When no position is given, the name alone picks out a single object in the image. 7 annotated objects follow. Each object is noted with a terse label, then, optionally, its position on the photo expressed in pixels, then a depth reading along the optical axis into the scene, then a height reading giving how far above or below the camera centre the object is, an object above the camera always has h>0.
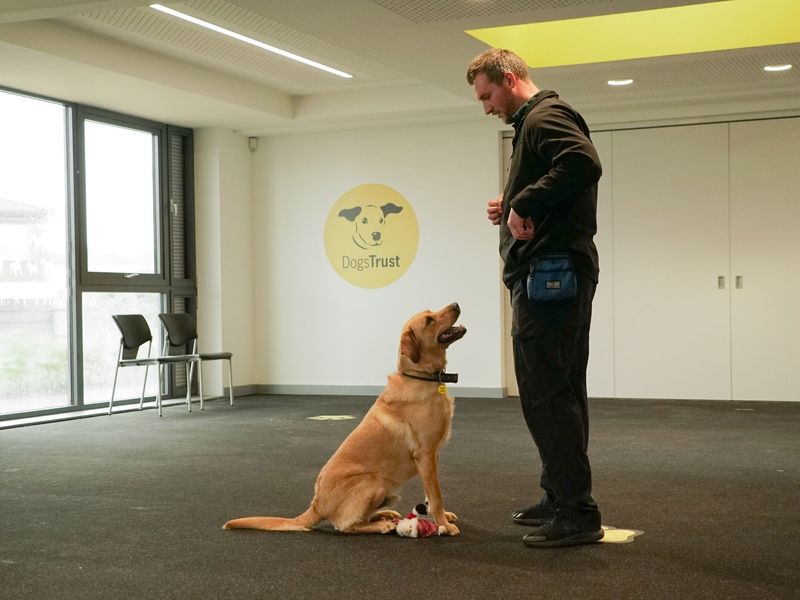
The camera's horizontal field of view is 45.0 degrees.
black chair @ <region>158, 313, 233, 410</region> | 9.02 -0.38
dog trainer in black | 3.26 +0.02
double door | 8.73 +0.23
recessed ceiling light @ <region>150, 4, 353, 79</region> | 6.70 +1.96
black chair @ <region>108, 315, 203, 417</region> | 8.43 -0.44
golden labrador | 3.50 -0.57
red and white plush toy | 3.49 -0.86
